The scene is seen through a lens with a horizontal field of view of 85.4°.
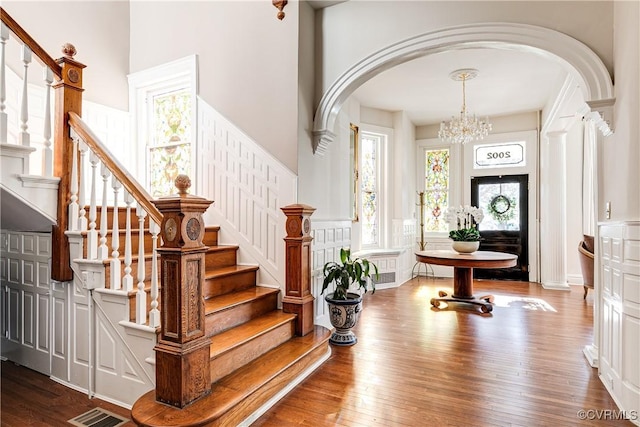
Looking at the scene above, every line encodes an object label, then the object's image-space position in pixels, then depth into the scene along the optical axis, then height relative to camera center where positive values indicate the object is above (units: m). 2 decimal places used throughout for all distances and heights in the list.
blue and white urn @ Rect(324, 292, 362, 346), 3.23 -0.97
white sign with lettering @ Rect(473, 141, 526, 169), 6.65 +1.15
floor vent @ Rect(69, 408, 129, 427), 2.13 -1.28
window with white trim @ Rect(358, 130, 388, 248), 6.20 +0.46
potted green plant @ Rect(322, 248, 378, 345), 3.25 -0.81
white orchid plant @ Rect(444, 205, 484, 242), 4.70 -0.22
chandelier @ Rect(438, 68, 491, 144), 5.23 +1.30
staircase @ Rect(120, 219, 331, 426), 1.90 -1.04
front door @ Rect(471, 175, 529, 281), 6.61 -0.09
